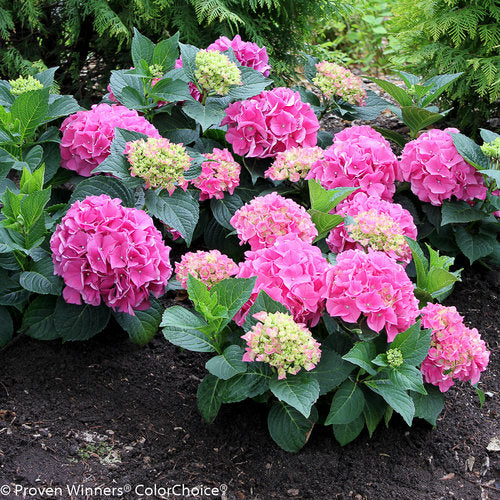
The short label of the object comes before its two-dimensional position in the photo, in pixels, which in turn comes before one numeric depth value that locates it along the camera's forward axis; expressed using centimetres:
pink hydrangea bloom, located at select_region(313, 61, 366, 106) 326
